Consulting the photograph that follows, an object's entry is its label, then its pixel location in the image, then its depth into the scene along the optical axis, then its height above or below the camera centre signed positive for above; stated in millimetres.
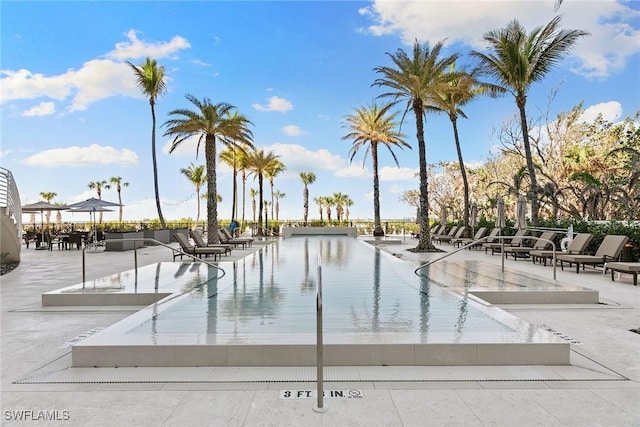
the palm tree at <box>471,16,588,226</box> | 16750 +6367
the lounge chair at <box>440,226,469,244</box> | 20891 -620
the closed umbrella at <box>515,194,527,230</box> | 15172 +285
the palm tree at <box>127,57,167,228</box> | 27156 +8520
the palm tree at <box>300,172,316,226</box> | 56906 +5435
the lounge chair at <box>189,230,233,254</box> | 15045 -563
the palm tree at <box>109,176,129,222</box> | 57406 +5295
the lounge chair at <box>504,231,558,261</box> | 13556 -830
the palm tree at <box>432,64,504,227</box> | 18719 +5850
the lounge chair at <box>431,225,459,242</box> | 21892 -690
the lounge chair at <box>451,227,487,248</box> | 19203 -771
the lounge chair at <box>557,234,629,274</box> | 10582 -804
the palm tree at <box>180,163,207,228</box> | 52188 +5880
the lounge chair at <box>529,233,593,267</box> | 11773 -702
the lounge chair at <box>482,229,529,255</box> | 15728 -806
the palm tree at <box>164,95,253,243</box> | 18797 +4107
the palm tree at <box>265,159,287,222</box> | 39738 +4854
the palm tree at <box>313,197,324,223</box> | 73500 +3412
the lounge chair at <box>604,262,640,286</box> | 9164 -989
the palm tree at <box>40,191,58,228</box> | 57156 +3819
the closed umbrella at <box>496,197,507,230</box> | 16141 +198
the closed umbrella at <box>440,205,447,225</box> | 24297 +372
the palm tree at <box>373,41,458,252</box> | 17234 +5474
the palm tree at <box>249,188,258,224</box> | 72812 +4786
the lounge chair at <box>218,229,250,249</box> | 19438 -757
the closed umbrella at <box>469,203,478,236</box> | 20578 +213
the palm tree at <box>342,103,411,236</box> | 28750 +5812
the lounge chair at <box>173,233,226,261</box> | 13570 -830
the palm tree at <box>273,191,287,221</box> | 79500 +5007
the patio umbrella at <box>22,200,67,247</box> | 21980 +880
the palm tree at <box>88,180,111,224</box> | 58188 +5094
